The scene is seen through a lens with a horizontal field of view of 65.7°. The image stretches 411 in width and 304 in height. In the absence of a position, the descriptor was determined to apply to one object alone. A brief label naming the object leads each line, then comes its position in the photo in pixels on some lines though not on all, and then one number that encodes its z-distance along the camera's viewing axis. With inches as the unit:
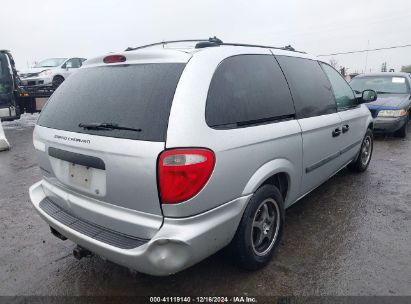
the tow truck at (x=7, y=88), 382.3
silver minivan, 74.7
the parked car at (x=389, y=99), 284.2
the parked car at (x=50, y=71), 514.9
